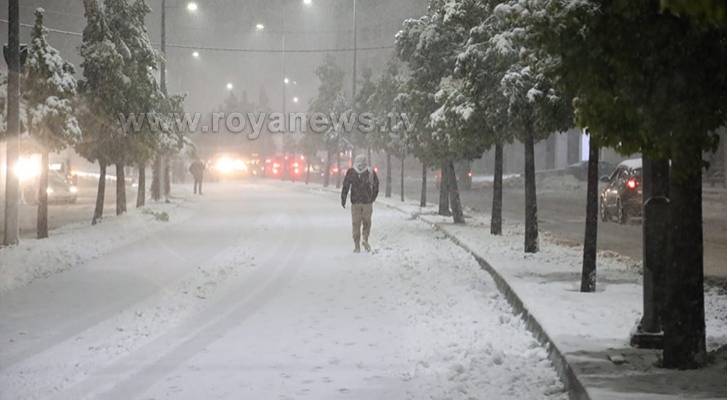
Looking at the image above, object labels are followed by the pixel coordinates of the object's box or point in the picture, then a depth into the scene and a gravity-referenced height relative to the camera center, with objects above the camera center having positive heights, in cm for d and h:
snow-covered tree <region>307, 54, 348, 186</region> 6738 +560
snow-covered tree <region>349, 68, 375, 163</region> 5297 +357
